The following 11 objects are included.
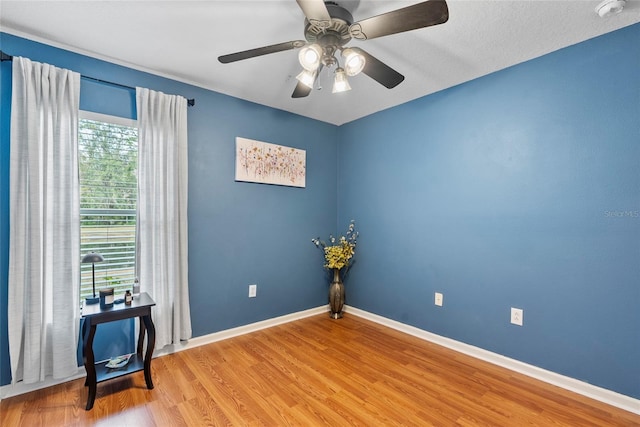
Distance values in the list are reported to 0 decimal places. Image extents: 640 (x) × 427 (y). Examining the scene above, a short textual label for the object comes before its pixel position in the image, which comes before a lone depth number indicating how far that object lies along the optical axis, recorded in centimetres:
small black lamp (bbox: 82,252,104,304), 191
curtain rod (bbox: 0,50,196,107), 192
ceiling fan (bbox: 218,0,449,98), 131
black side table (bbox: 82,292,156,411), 187
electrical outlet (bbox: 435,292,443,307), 287
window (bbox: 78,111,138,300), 226
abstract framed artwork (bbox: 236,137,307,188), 309
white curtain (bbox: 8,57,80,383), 194
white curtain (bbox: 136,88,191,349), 242
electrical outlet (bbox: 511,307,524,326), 236
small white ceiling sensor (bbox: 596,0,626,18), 166
